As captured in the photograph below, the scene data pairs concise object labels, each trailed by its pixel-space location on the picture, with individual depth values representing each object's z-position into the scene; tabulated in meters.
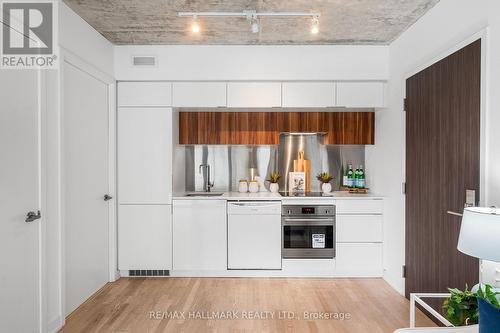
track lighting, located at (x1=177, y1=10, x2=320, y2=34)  2.94
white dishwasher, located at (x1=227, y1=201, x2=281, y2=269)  3.96
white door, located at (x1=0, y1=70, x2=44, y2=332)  2.19
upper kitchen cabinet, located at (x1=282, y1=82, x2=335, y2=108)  4.02
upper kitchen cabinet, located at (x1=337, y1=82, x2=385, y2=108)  4.02
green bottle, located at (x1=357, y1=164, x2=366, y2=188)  4.45
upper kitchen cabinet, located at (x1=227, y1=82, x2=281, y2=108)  4.02
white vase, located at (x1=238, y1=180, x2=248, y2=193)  4.48
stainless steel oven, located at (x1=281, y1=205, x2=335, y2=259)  3.97
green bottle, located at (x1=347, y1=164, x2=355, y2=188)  4.50
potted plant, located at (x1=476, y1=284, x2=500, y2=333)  1.26
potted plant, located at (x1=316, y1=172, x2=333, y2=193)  4.45
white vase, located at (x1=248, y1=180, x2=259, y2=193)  4.48
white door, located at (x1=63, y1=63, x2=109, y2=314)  2.99
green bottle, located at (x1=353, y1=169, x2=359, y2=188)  4.47
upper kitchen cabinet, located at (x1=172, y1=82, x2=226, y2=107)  4.01
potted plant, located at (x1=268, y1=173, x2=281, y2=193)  4.50
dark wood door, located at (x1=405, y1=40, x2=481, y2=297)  2.38
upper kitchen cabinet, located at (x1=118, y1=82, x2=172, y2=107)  3.98
